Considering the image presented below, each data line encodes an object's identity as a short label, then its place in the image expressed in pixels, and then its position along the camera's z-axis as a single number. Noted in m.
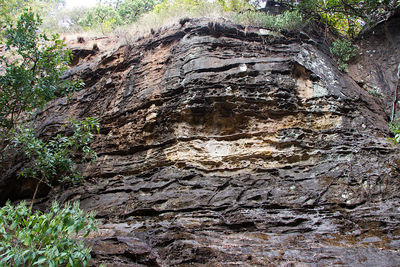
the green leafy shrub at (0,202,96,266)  3.06
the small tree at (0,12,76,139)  6.75
